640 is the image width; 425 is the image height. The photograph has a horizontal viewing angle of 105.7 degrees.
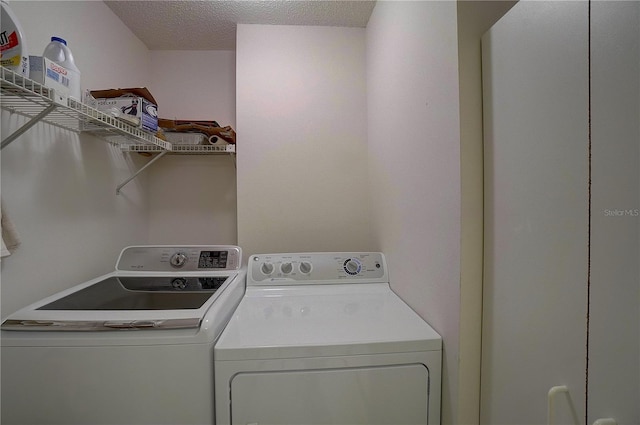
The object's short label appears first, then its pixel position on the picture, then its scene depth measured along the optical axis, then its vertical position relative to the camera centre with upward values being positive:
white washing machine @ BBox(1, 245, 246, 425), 0.74 -0.50
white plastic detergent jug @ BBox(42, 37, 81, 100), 0.97 +0.61
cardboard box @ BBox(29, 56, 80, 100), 0.84 +0.49
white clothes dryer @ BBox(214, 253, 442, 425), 0.77 -0.54
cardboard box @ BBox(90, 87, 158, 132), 1.22 +0.55
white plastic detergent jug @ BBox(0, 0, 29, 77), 0.77 +0.53
